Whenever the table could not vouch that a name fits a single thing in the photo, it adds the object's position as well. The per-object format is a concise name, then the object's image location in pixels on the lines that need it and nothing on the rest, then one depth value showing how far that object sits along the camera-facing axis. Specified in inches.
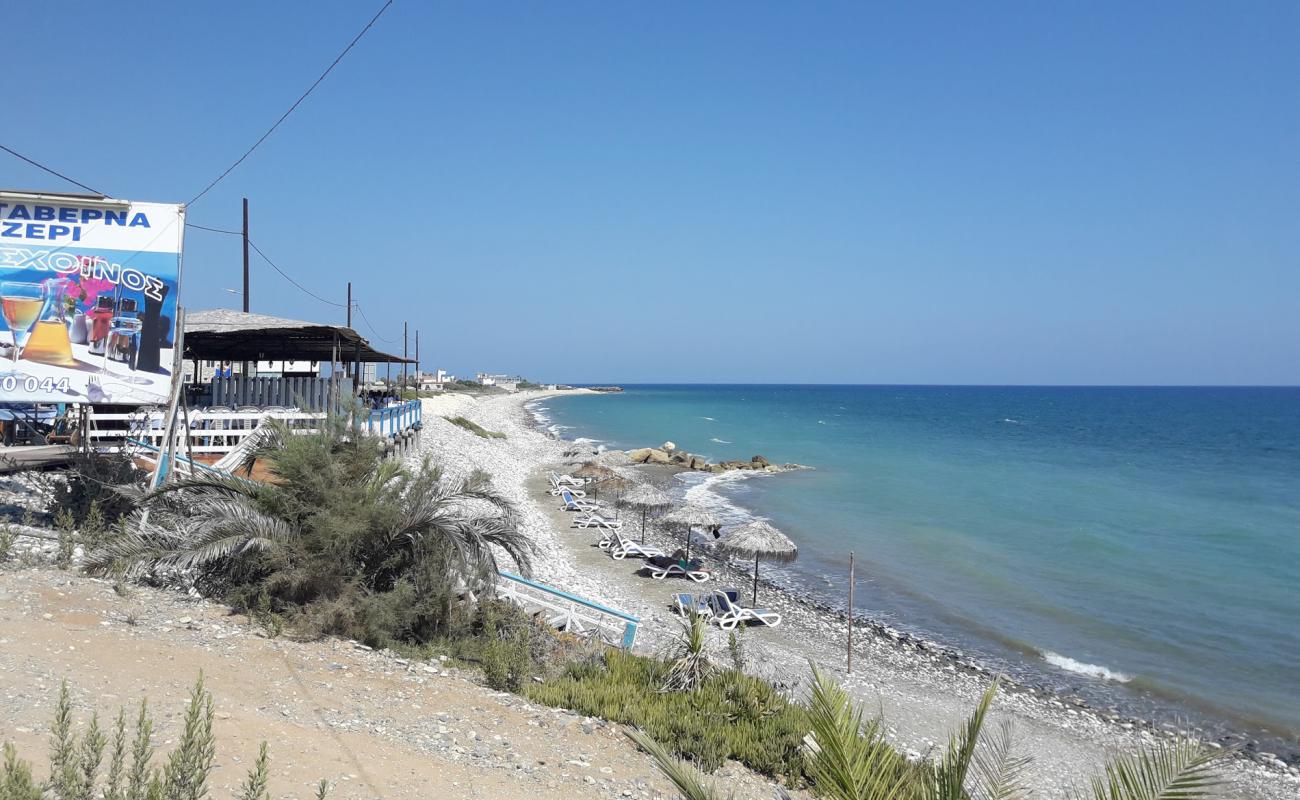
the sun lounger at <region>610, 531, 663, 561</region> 742.5
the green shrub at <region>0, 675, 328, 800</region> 117.1
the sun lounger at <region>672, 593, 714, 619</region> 560.7
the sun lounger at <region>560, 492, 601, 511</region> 983.6
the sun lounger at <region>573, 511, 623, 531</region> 863.1
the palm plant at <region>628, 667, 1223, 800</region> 126.1
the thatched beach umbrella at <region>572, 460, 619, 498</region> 1218.6
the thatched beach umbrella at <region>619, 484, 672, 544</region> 920.9
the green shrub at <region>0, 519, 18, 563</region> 300.9
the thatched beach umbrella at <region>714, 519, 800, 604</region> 667.4
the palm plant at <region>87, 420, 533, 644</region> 299.7
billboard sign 351.3
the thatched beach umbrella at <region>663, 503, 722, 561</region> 782.5
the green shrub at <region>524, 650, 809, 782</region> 252.1
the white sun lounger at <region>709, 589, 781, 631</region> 560.1
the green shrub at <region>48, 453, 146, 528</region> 367.6
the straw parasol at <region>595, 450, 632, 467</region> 1531.1
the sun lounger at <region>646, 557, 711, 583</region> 685.3
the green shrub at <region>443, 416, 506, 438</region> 1829.2
